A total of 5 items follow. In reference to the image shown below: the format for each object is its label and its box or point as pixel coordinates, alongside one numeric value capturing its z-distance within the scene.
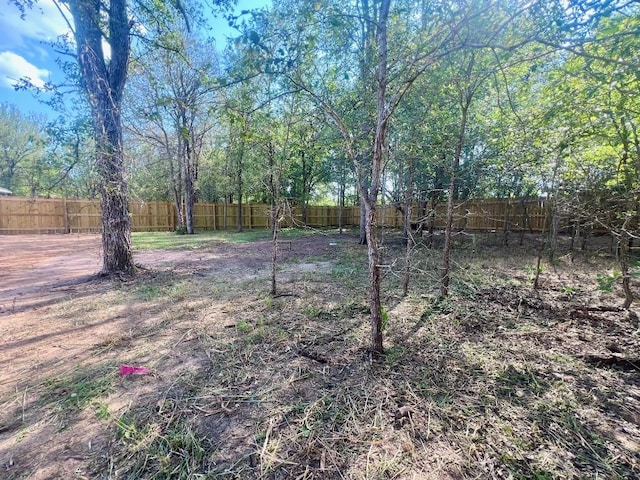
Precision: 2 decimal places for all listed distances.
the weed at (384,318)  2.29
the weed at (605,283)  2.36
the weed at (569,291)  3.85
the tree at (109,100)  3.89
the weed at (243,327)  2.71
